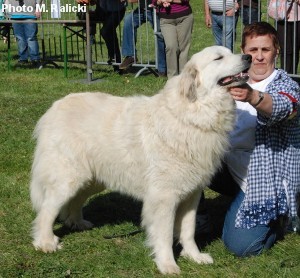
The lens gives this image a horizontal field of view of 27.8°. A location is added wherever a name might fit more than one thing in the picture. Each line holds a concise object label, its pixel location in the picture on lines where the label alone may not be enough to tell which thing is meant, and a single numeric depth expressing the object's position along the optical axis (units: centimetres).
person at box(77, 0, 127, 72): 1002
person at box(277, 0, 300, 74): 792
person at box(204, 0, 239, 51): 876
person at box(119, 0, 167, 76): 978
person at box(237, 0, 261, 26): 939
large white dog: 339
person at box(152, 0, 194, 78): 854
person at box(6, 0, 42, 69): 1080
